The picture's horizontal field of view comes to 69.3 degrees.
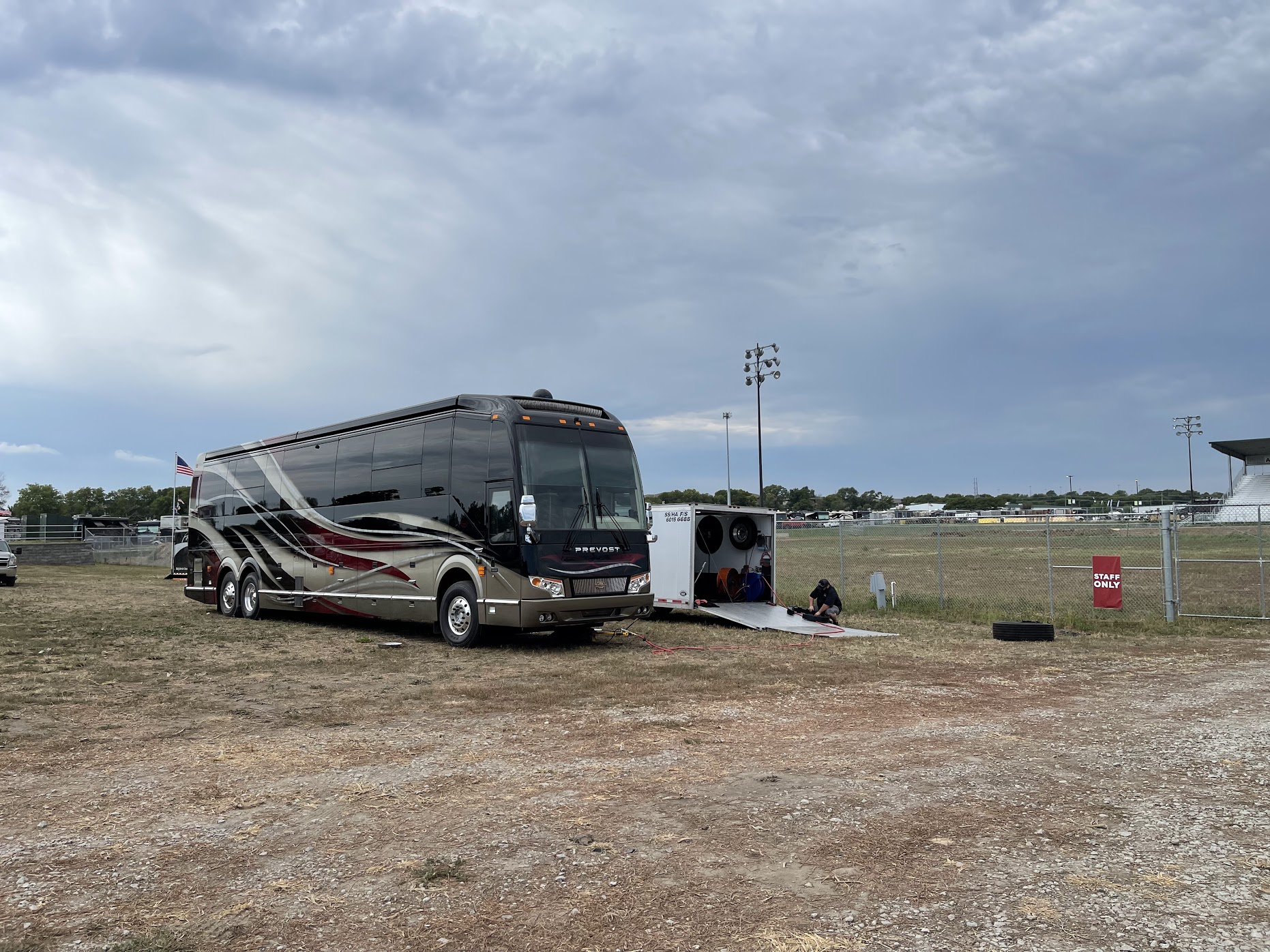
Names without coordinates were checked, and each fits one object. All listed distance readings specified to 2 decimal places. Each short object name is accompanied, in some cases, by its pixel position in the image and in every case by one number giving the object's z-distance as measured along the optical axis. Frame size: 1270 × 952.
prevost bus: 12.77
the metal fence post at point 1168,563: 15.50
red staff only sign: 16.70
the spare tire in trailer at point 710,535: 18.16
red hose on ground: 13.26
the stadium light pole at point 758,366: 47.97
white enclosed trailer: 17.09
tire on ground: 14.13
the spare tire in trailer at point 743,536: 18.41
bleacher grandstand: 63.16
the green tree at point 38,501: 128.75
